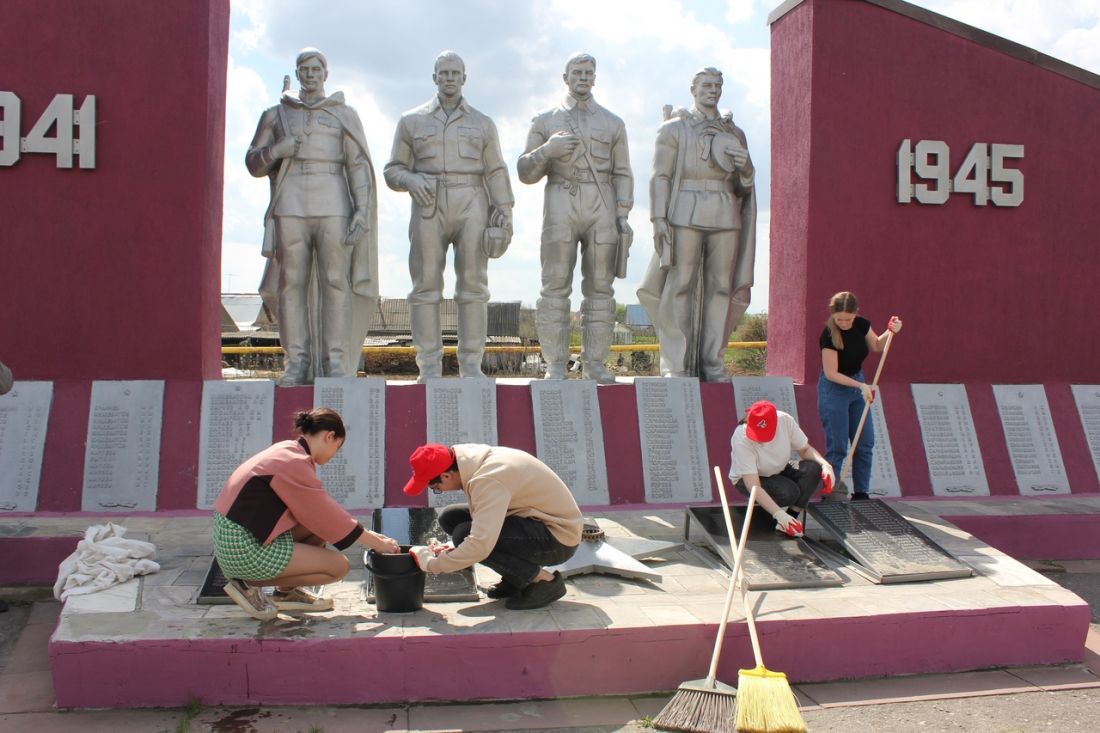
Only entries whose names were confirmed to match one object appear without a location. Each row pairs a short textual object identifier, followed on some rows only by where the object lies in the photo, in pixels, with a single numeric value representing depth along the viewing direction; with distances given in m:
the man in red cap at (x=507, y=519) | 3.62
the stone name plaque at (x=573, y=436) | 6.09
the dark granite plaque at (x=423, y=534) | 4.10
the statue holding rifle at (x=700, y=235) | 6.68
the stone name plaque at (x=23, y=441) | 5.60
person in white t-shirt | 4.62
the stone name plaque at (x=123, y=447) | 5.68
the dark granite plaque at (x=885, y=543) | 4.52
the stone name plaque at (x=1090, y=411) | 6.93
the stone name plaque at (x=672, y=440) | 6.20
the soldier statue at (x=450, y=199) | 6.32
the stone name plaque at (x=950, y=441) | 6.57
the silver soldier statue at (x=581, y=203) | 6.46
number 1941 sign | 5.92
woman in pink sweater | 3.55
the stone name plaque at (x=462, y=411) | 6.08
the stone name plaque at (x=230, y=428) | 5.78
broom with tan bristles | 3.27
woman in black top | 5.66
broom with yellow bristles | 3.15
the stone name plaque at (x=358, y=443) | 5.82
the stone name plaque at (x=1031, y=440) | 6.64
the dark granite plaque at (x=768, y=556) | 4.41
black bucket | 3.80
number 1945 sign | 7.06
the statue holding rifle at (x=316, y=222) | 6.23
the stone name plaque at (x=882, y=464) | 6.45
